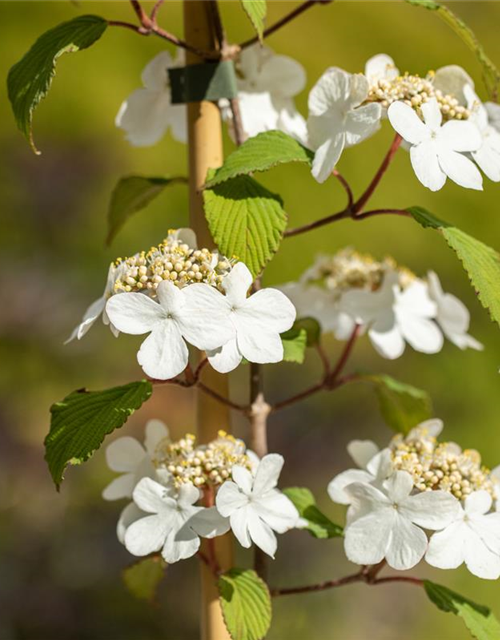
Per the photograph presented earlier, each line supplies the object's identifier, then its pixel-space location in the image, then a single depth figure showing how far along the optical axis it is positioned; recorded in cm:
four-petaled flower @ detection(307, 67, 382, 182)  102
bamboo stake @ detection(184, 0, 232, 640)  107
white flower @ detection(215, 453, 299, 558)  101
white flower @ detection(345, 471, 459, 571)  102
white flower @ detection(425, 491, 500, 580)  102
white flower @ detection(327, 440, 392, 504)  105
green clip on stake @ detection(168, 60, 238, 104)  106
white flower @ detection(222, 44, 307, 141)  110
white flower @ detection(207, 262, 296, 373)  100
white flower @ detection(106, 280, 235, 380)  99
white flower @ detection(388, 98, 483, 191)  101
